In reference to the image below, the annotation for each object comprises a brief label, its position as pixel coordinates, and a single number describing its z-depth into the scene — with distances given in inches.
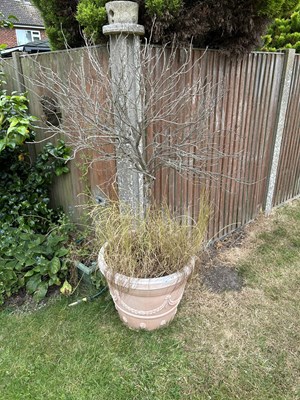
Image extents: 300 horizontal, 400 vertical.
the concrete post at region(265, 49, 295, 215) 122.2
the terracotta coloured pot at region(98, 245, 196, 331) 71.1
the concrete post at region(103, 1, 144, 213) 67.6
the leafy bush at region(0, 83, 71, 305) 92.5
